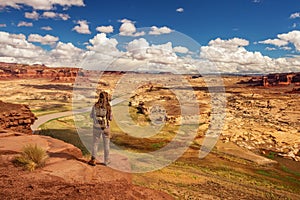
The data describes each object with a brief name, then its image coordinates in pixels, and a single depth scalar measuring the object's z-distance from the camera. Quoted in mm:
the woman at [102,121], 10891
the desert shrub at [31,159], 9445
